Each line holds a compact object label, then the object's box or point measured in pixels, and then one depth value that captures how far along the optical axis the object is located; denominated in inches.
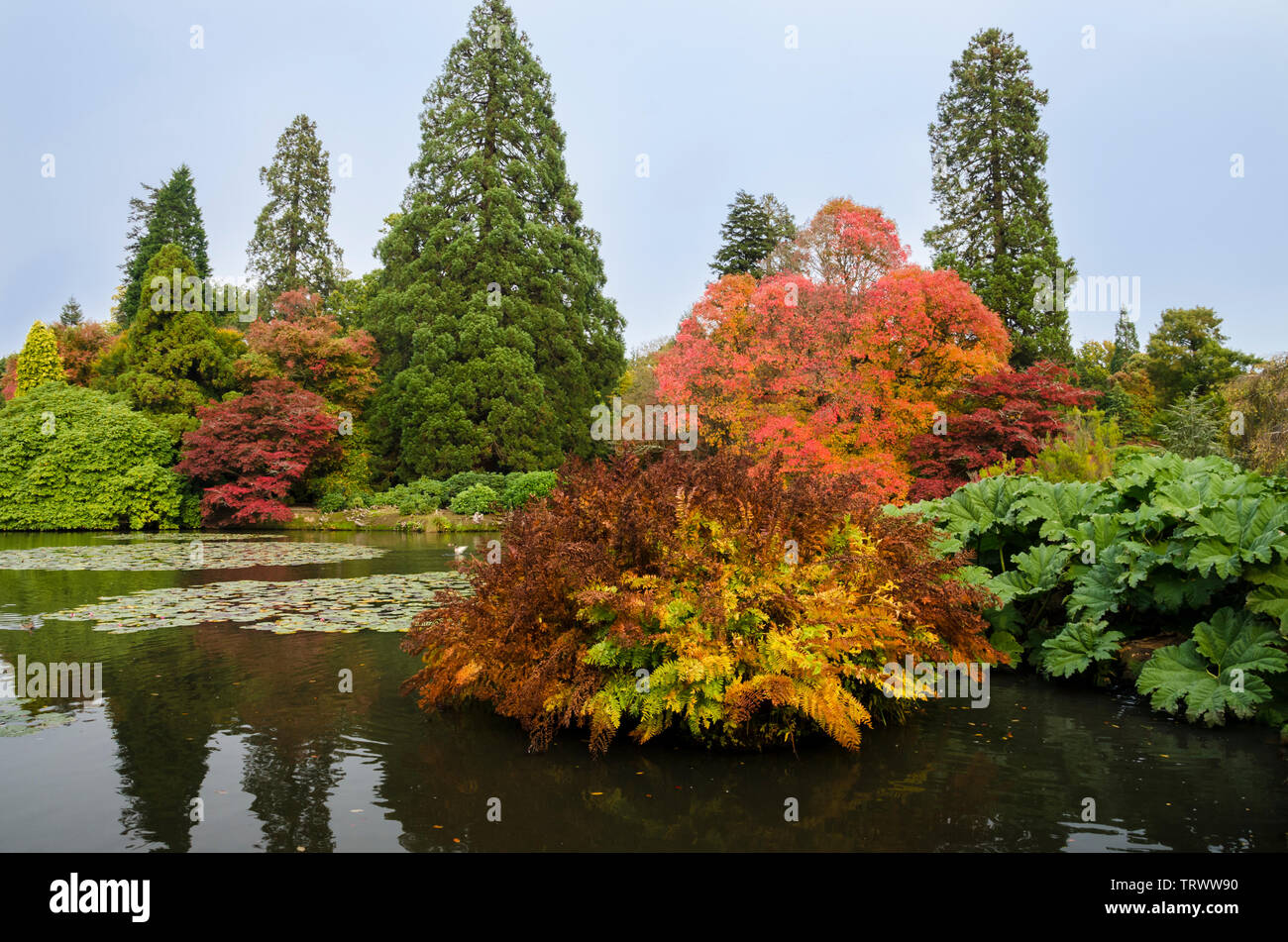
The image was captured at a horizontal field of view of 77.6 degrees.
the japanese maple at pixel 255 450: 830.5
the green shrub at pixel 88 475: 835.4
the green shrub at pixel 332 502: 909.2
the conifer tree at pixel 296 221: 1309.1
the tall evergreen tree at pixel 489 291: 990.4
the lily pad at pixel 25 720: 177.0
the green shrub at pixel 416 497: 898.7
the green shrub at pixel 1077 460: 335.9
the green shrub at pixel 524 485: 889.5
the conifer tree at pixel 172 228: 1240.8
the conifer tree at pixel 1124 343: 1671.0
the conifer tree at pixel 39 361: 1003.3
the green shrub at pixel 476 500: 888.9
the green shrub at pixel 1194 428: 572.7
